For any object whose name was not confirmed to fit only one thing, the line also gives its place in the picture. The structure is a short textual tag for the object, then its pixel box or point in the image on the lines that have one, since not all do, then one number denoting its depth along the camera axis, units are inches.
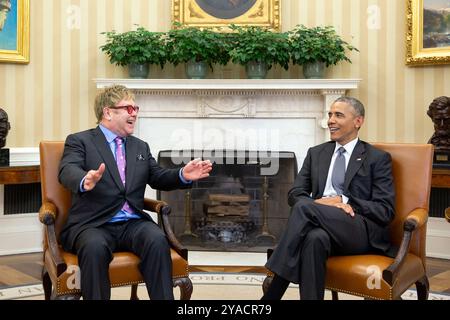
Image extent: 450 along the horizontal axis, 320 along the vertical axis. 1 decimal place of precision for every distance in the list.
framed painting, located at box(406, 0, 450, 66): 197.8
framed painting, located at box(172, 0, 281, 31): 210.2
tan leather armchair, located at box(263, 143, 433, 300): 97.3
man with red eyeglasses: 98.3
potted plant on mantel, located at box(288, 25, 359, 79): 196.1
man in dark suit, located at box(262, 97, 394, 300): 101.7
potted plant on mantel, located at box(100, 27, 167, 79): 197.8
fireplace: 205.3
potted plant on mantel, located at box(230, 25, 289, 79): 195.5
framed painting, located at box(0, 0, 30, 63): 202.2
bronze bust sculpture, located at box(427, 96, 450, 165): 177.5
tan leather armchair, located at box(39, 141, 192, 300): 98.7
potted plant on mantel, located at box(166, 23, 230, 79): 196.2
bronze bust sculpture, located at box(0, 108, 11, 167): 180.4
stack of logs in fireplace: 205.0
